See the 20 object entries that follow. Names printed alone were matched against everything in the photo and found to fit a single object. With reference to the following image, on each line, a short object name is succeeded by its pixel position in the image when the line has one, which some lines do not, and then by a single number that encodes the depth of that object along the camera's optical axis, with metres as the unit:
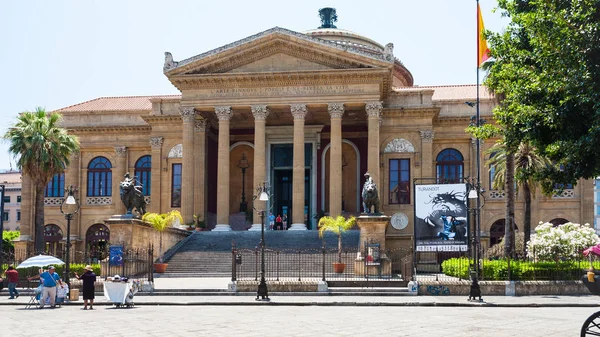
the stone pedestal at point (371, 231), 35.19
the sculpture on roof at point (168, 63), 46.75
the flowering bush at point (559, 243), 34.97
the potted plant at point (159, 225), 36.72
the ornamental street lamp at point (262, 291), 26.64
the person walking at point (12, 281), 29.20
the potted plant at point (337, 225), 37.47
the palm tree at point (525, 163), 36.18
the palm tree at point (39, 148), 41.66
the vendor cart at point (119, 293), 24.72
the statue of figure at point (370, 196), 36.03
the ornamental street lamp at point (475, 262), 26.30
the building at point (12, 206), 97.56
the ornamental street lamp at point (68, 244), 28.16
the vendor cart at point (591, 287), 11.36
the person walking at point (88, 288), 24.00
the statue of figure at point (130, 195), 35.84
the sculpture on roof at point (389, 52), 45.16
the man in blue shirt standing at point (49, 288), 24.81
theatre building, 45.59
